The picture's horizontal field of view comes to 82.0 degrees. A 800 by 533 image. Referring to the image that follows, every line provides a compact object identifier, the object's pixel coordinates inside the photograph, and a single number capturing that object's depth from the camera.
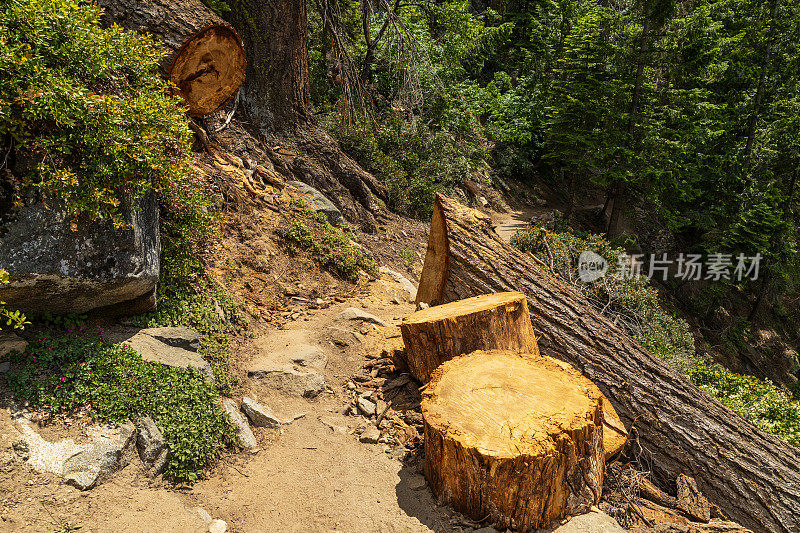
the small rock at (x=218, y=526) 2.76
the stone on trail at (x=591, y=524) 3.05
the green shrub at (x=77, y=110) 2.89
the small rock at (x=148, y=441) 2.99
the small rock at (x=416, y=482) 3.32
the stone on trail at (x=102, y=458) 2.64
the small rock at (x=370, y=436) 3.81
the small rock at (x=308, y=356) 4.55
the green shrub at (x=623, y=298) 8.88
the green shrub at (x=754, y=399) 6.97
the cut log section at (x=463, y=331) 4.03
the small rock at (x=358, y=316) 5.43
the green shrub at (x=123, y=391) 2.91
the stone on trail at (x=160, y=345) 3.53
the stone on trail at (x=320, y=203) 7.47
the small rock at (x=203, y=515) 2.82
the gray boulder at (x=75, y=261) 2.90
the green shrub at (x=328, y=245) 6.48
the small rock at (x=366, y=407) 4.12
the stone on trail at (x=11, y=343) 2.95
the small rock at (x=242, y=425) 3.57
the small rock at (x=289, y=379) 4.24
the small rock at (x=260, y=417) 3.83
